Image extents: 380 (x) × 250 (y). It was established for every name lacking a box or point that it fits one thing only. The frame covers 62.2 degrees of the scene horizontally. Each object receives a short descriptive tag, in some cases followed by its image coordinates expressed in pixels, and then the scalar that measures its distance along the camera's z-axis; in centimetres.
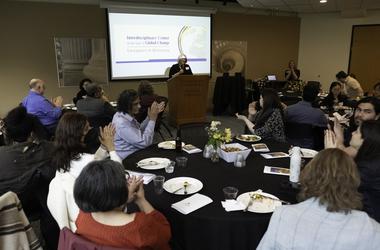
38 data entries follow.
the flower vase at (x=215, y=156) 252
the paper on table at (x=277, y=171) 226
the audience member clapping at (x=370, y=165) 200
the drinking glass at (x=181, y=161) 242
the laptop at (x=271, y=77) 881
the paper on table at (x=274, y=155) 259
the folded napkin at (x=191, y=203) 179
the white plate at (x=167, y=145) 288
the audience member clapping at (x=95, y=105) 437
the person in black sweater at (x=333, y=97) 521
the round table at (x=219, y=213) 170
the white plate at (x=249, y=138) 306
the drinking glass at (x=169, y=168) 231
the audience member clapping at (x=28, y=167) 211
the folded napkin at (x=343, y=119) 365
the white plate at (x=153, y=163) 239
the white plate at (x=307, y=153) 260
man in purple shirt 443
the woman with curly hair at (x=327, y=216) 129
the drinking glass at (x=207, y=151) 258
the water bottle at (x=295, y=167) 201
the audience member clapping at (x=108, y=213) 134
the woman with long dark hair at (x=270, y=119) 329
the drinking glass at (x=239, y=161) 239
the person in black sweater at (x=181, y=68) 686
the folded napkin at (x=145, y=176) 215
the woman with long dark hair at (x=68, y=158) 186
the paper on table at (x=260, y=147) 276
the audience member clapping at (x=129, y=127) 297
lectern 641
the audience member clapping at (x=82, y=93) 554
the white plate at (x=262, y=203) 176
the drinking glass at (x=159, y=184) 198
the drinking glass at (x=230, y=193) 187
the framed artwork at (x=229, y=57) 862
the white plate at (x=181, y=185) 199
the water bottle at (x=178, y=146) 276
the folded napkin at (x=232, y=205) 177
